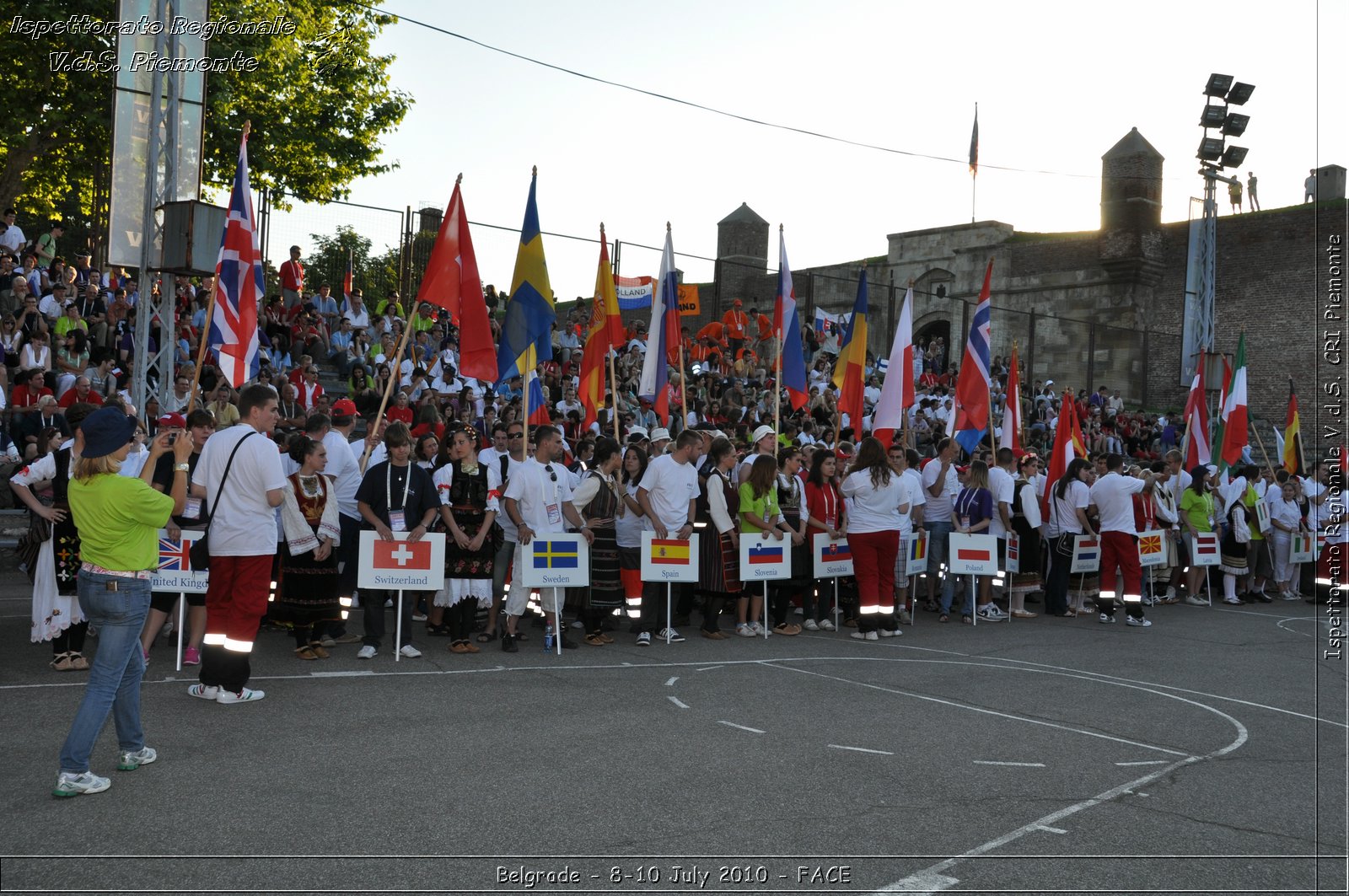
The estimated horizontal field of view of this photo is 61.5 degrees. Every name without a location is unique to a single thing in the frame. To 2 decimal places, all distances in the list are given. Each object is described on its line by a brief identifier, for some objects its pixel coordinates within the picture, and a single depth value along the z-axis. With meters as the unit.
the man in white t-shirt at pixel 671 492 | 10.67
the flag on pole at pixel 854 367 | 14.67
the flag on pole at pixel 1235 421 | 18.55
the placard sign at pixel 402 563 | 9.11
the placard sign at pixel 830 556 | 12.00
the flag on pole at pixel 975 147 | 44.81
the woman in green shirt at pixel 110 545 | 5.42
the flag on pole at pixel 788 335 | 14.43
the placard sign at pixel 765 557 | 11.20
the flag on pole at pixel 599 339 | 13.48
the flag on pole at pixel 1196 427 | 18.39
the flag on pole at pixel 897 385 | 13.99
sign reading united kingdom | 8.45
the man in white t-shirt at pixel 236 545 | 7.32
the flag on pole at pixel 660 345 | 13.80
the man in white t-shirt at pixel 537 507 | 9.93
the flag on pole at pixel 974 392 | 15.06
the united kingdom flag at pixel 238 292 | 11.48
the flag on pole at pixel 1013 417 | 16.19
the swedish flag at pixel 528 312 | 11.30
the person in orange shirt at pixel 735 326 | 27.97
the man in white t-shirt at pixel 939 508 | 13.52
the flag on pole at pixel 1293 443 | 20.02
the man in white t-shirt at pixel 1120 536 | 13.88
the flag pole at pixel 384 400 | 10.21
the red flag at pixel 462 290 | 11.22
